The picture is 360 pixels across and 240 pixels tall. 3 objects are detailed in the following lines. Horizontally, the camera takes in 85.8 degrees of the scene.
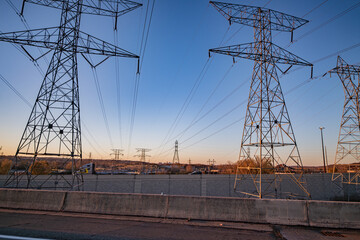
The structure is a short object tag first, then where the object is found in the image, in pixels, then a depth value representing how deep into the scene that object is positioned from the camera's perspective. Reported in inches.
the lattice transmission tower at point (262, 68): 602.5
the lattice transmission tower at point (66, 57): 558.9
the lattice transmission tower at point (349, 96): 879.7
